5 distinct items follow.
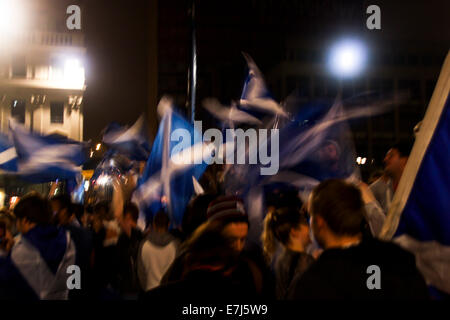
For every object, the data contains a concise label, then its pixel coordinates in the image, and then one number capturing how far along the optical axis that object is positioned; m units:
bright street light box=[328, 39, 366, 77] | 72.62
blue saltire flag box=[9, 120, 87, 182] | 9.23
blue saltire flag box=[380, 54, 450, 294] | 2.85
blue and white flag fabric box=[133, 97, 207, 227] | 8.43
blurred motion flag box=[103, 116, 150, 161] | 11.38
